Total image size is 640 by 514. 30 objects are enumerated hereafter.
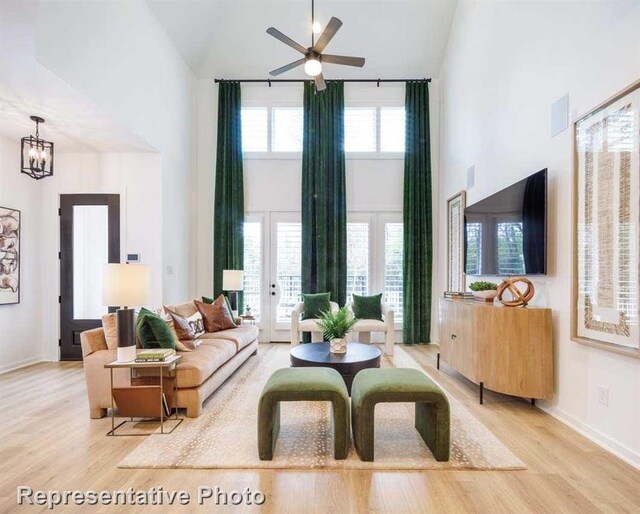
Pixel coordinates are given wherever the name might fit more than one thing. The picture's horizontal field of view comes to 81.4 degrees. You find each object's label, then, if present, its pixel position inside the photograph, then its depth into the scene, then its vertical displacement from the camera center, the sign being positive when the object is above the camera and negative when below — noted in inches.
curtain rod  255.0 +122.3
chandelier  152.2 +42.4
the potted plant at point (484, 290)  147.0 -13.0
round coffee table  131.0 -37.0
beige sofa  123.6 -39.9
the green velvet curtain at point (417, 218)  249.6 +27.3
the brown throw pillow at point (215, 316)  189.5 -30.2
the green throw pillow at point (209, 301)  206.4 -24.2
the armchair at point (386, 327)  212.4 -39.6
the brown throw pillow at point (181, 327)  149.7 -28.2
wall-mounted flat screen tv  129.6 +11.3
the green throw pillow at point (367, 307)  226.8 -30.1
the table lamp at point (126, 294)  113.7 -11.5
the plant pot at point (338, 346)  144.9 -34.3
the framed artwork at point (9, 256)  179.9 +0.6
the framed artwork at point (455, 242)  211.3 +10.1
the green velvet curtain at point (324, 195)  250.1 +42.7
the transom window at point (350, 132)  258.2 +87.6
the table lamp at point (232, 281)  223.3 -14.0
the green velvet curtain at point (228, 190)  252.5 +46.2
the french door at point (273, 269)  256.1 -7.8
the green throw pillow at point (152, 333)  126.5 -25.7
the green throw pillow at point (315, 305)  228.5 -29.1
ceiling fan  141.5 +84.6
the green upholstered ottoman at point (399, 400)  94.6 -37.6
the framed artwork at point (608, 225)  94.3 +9.4
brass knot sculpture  132.5 -12.1
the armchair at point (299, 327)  212.5 -40.0
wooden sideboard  127.1 -32.1
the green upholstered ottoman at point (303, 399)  95.3 -37.8
